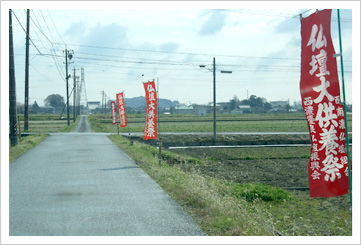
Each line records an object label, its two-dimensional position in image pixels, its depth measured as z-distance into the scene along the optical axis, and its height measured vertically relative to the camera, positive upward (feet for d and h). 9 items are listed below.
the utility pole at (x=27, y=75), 109.17 +12.62
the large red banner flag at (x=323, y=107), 19.98 +0.49
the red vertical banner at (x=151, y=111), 58.29 +1.01
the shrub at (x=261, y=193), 33.60 -6.77
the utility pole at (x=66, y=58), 172.04 +26.89
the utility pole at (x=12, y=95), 63.26 +3.92
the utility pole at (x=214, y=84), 100.17 +8.43
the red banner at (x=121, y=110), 98.89 +2.06
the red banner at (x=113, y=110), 122.99 +2.40
